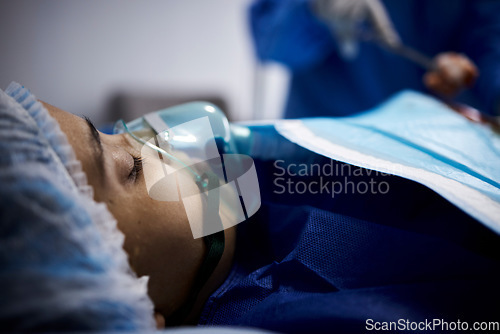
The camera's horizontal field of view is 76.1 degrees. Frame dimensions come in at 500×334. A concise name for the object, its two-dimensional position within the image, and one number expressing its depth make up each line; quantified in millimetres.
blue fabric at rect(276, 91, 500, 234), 440
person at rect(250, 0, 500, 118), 1229
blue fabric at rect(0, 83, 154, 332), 313
